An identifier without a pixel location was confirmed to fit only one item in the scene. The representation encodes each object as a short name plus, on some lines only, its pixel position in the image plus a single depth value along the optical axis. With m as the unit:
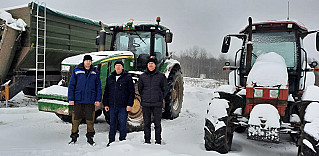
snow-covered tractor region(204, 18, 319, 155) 3.42
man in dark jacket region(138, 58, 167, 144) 4.04
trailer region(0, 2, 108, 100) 6.61
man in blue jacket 4.15
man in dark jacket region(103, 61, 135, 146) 4.11
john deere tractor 4.57
